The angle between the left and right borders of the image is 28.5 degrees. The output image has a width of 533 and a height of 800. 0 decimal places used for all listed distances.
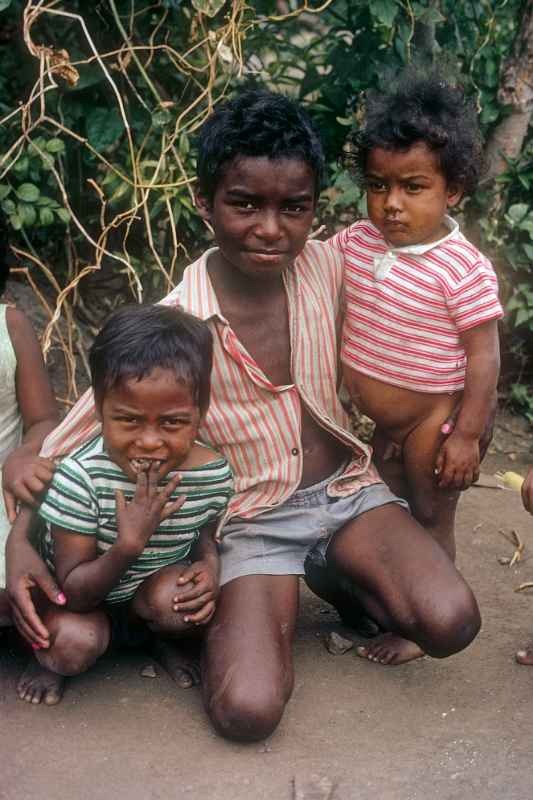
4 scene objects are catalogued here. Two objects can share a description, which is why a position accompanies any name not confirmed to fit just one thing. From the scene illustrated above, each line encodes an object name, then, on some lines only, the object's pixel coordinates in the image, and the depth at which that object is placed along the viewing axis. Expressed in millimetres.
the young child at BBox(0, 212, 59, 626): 2787
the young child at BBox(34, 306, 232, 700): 2342
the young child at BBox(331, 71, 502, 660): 2650
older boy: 2492
